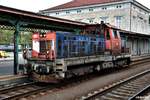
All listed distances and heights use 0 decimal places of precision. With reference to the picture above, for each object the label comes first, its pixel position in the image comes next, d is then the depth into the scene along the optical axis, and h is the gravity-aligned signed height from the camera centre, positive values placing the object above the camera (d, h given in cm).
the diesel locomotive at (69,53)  1216 -17
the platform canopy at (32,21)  1415 +187
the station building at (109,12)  4581 +718
